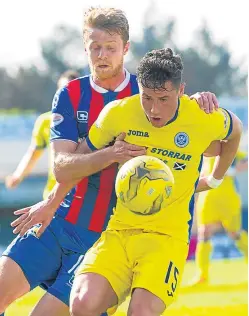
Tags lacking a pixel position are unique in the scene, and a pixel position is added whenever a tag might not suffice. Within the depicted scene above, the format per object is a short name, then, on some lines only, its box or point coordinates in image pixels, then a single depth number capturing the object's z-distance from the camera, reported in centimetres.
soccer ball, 1129
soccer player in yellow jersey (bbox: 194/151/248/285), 2561
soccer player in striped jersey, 1252
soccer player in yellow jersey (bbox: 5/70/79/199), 2077
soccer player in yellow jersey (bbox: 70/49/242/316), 1141
